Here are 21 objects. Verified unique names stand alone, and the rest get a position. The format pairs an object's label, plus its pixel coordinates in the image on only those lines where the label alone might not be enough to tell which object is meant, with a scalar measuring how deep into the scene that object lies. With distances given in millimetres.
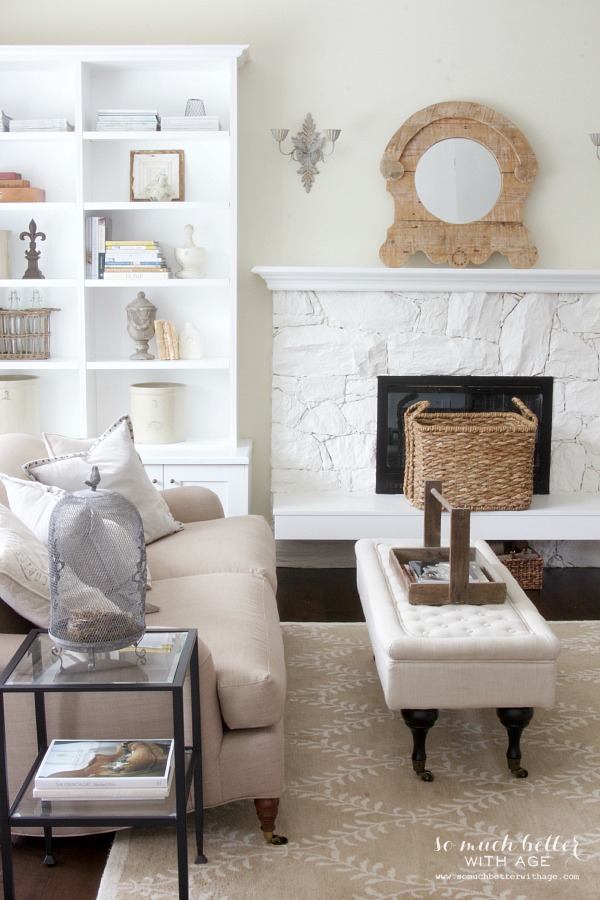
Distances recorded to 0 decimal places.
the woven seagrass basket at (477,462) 4059
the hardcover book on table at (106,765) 1822
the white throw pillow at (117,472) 2809
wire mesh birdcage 1900
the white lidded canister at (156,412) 4266
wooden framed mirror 4297
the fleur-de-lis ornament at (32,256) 4285
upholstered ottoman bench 2363
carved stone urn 4281
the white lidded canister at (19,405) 4227
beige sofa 2041
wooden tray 2562
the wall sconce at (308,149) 4320
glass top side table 1795
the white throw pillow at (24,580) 2074
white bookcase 4094
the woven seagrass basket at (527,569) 4203
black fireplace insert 4492
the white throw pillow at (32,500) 2492
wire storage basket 4285
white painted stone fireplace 4359
